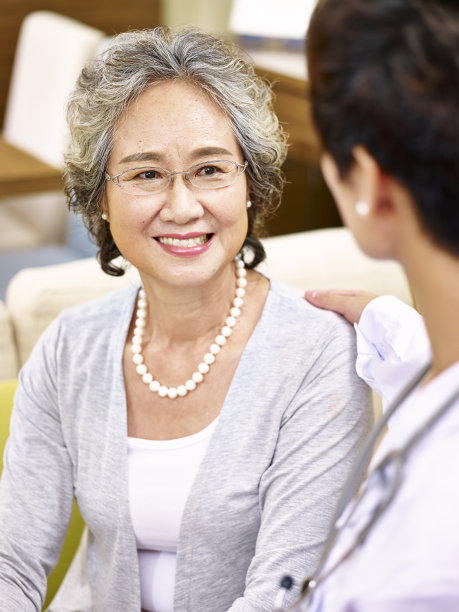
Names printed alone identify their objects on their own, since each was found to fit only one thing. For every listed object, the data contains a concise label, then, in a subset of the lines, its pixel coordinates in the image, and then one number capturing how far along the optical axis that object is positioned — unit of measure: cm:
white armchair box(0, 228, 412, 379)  165
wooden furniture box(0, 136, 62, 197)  258
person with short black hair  87
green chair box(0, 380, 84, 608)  158
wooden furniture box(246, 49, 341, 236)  299
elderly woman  135
